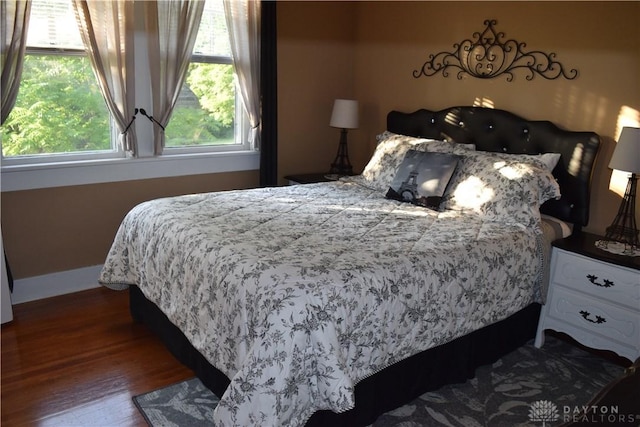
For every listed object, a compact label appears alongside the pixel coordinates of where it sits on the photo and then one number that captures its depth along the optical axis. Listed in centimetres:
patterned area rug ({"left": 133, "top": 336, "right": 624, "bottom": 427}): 229
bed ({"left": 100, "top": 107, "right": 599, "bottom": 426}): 186
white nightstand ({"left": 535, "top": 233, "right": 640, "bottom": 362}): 255
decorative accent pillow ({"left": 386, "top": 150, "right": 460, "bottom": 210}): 310
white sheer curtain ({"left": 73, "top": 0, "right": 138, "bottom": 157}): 325
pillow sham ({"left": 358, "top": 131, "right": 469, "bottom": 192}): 343
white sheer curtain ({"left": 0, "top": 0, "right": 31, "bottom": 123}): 296
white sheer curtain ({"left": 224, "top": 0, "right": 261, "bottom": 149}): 385
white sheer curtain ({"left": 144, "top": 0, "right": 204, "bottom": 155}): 351
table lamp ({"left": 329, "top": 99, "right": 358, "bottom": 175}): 419
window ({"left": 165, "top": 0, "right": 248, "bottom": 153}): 383
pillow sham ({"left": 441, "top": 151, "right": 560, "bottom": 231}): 283
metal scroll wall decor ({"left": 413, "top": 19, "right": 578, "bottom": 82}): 325
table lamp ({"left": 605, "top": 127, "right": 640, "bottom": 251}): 258
